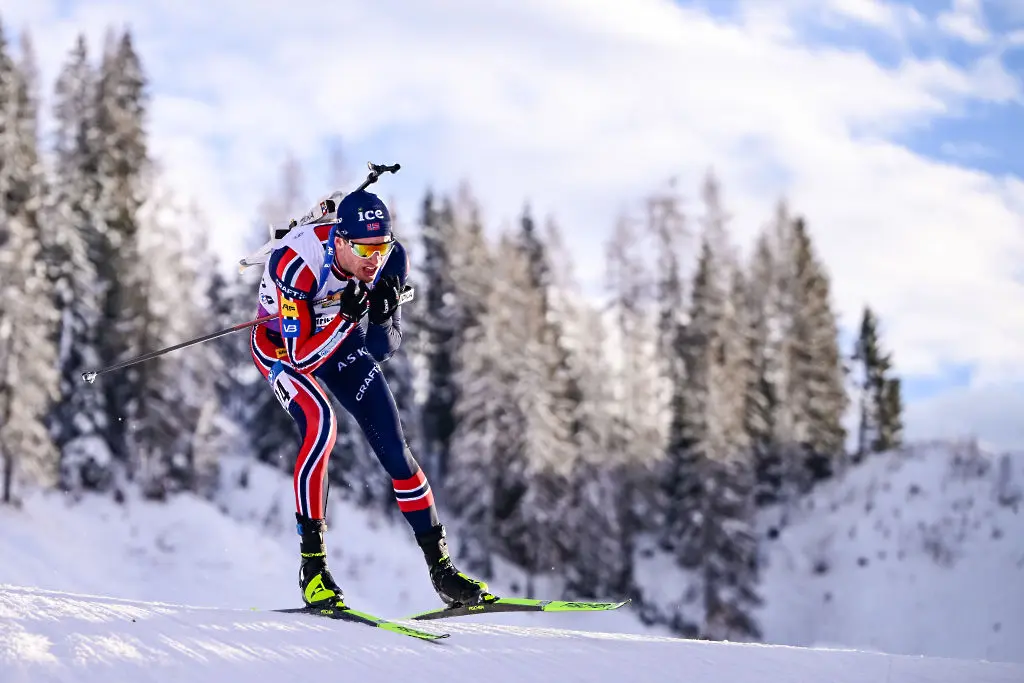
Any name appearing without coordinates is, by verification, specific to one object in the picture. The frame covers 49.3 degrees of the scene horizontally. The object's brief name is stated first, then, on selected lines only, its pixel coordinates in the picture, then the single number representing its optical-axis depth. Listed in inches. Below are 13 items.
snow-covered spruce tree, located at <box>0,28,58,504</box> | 1118.4
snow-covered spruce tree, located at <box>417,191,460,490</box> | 1791.3
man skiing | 274.1
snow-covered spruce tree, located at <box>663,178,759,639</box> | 1507.1
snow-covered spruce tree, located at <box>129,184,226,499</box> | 1333.7
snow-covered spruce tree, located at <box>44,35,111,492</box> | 1284.4
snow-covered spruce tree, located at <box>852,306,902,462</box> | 2032.5
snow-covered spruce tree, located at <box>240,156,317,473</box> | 1529.3
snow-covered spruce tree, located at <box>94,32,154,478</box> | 1333.7
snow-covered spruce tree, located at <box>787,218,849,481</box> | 1872.5
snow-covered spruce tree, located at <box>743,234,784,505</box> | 1819.6
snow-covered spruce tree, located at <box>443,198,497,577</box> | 1526.8
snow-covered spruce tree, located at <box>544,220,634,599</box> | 1545.3
